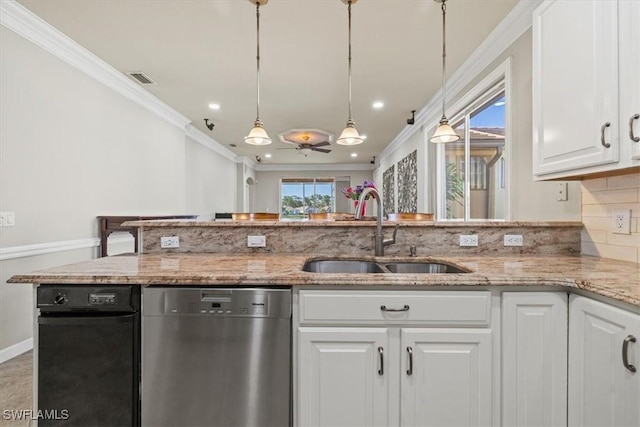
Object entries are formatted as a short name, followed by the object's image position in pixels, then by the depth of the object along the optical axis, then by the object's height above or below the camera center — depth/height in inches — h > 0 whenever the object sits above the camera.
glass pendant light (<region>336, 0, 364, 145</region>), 108.3 +26.2
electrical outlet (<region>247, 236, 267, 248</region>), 79.7 -7.0
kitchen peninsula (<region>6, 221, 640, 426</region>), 51.3 -19.8
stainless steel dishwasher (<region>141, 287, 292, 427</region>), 52.7 -23.4
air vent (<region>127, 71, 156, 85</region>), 142.8 +61.5
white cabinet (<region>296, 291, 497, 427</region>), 51.5 -23.8
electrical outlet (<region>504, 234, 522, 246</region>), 77.9 -6.1
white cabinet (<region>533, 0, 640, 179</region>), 51.4 +23.0
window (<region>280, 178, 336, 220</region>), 415.2 +23.9
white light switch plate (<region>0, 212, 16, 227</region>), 96.3 -2.0
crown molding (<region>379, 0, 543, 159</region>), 96.1 +58.6
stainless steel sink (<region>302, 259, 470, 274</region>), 72.8 -11.9
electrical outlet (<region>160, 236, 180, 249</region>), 80.0 -7.2
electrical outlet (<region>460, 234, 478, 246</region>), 78.1 -6.2
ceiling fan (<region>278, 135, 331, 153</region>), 221.1 +47.3
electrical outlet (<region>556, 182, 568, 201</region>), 81.8 +5.7
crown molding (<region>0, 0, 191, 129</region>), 98.9 +59.4
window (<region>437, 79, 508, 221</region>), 122.1 +23.2
